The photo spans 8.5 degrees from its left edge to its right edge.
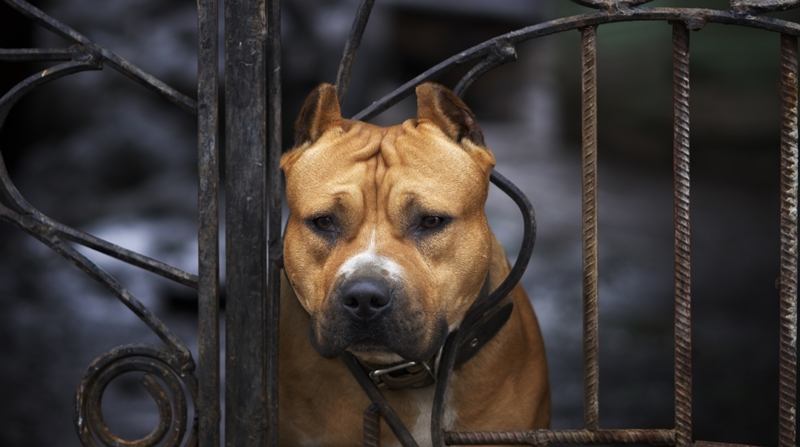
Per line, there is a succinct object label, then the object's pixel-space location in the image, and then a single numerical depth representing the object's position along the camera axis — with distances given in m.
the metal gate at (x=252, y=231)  4.98
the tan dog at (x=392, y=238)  4.97
